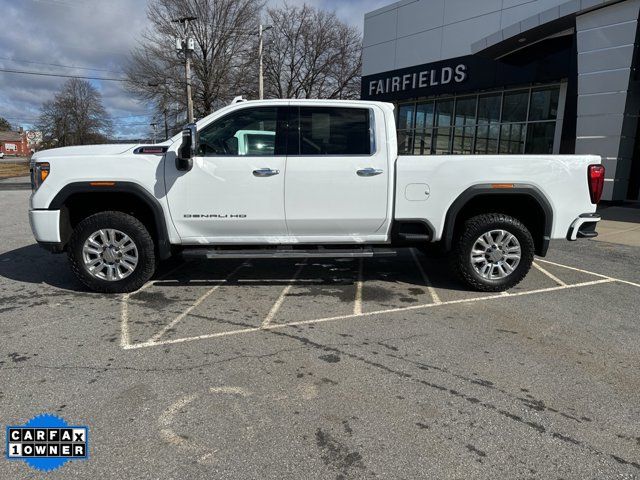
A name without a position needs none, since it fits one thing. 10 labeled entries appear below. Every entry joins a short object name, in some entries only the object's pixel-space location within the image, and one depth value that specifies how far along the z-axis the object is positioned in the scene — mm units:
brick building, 119188
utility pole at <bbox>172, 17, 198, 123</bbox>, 26641
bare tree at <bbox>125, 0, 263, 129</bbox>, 34031
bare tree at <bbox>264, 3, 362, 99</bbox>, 41250
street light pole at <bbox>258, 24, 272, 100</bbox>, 27594
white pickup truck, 5016
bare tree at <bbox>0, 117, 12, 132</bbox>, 132000
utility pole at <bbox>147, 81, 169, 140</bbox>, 34375
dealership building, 12383
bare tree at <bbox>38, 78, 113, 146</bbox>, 74688
